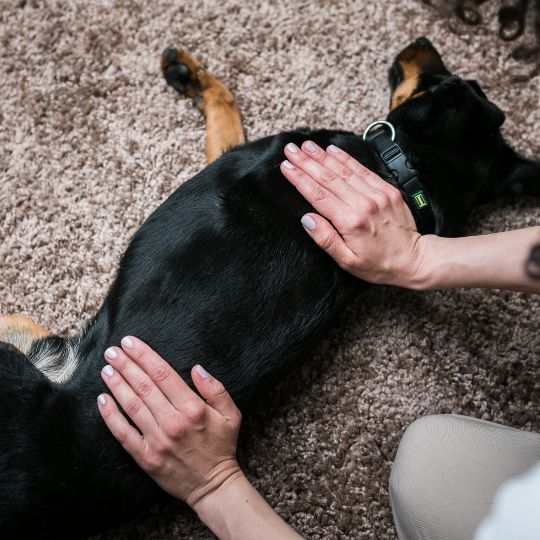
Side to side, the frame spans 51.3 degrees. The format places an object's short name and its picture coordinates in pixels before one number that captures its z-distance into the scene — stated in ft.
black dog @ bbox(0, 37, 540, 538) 3.59
